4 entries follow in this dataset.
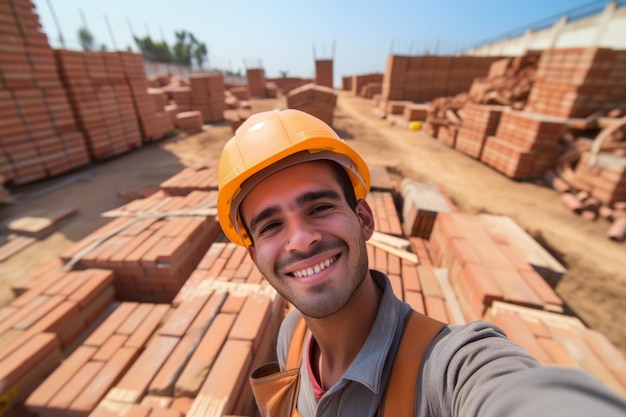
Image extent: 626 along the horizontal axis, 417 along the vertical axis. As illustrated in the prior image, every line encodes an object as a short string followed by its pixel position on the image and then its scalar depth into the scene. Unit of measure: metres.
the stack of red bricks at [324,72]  21.12
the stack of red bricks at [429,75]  16.52
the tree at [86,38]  49.06
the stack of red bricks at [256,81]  22.81
